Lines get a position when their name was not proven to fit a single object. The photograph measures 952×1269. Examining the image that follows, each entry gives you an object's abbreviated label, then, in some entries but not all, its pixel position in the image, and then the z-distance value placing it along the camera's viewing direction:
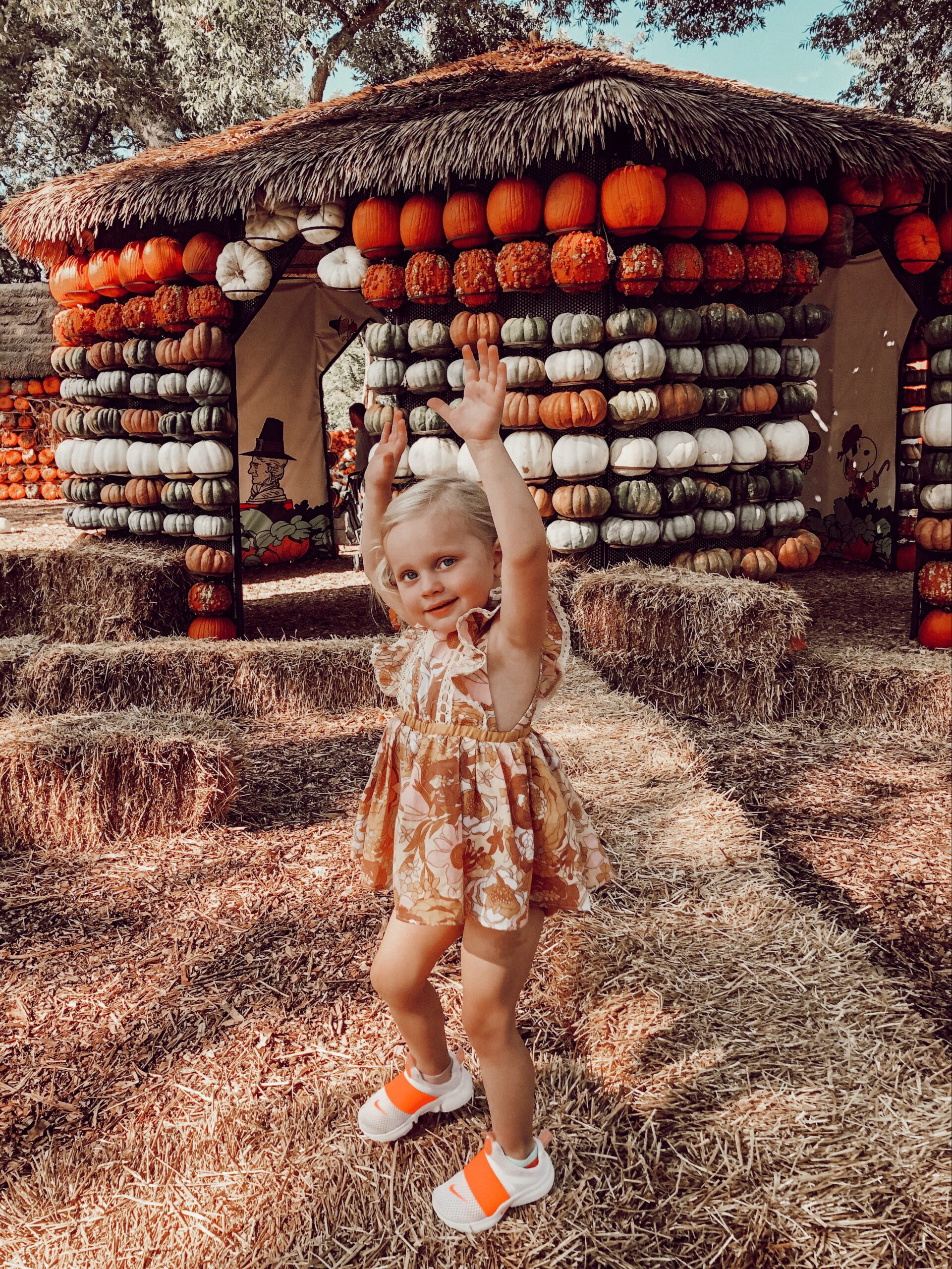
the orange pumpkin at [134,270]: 6.60
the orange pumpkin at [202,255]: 6.36
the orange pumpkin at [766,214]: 5.79
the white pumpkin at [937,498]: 6.11
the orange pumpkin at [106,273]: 6.76
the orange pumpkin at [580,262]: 5.52
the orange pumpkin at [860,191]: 5.97
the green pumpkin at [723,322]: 5.83
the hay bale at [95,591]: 6.45
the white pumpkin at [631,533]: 5.86
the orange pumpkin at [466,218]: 5.69
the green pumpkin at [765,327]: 6.00
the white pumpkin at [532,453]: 5.80
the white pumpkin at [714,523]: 6.08
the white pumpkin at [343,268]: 6.28
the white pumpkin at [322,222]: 6.16
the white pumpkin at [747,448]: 6.03
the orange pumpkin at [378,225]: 5.92
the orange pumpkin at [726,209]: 5.67
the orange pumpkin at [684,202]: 5.54
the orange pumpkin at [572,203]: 5.53
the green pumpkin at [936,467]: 6.10
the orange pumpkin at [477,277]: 5.77
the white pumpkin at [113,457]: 7.06
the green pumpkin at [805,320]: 6.16
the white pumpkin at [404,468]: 6.10
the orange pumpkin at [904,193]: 6.02
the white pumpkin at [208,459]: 6.52
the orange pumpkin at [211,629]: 6.74
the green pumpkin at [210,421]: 6.48
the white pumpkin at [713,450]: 5.94
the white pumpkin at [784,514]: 6.31
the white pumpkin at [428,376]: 6.01
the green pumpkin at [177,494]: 6.69
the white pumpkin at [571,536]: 5.91
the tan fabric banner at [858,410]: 9.32
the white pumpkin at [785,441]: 6.19
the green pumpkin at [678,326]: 5.69
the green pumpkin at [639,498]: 5.83
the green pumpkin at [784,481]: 6.31
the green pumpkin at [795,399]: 6.24
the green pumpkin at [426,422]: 6.02
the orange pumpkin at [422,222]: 5.79
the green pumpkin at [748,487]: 6.20
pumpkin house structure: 5.56
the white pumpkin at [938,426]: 6.02
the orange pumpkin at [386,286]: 6.07
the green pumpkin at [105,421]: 7.14
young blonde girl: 1.68
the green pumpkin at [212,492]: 6.54
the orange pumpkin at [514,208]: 5.56
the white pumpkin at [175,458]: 6.66
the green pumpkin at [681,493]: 5.92
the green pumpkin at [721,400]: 6.00
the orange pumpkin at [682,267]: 5.66
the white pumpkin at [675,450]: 5.85
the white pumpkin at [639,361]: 5.61
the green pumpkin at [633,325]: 5.59
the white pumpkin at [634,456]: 5.78
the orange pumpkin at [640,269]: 5.55
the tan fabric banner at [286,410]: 10.04
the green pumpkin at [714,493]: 6.05
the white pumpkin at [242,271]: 6.32
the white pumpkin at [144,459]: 6.86
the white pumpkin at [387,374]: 6.15
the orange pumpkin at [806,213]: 5.90
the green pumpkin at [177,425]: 6.65
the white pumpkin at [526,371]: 5.73
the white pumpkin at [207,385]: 6.45
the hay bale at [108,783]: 3.55
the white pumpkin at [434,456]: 5.91
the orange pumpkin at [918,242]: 6.09
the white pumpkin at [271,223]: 6.24
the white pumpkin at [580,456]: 5.73
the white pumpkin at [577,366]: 5.64
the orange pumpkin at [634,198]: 5.39
